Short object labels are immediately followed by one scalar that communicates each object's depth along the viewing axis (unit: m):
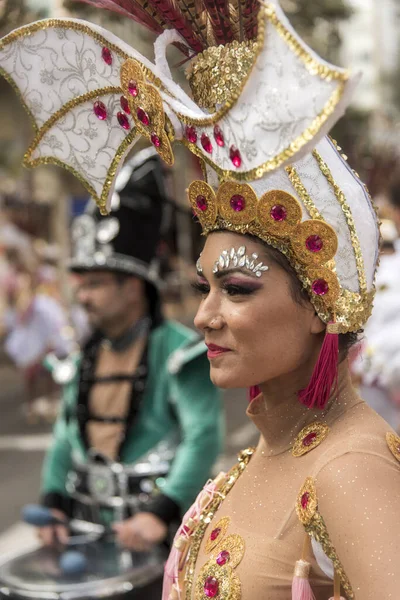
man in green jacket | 3.32
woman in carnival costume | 2.22
